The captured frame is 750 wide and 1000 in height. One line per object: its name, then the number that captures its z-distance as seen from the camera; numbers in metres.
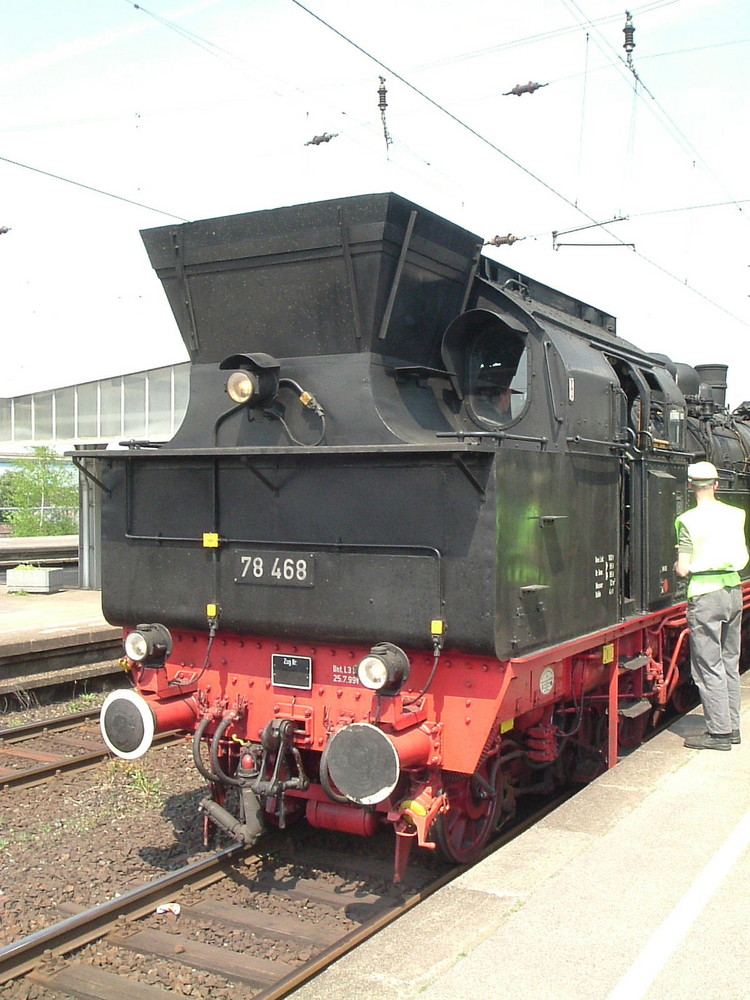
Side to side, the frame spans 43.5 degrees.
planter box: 15.75
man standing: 6.01
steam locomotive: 4.31
